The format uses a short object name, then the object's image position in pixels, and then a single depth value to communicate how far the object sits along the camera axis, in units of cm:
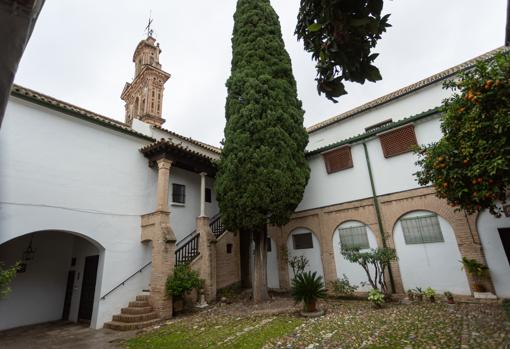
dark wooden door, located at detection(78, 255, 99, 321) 1093
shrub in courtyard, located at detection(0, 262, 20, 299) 575
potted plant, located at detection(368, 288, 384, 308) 864
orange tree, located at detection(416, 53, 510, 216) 559
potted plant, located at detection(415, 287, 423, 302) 924
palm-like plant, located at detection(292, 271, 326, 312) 842
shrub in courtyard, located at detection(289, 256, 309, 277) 1237
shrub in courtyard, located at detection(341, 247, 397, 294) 948
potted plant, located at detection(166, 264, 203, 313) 1016
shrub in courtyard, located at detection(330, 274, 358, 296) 1068
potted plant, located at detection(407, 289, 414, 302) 936
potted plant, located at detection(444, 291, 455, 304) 867
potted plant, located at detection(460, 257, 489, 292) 859
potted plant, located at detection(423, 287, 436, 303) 903
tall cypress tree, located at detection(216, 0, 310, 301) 1070
